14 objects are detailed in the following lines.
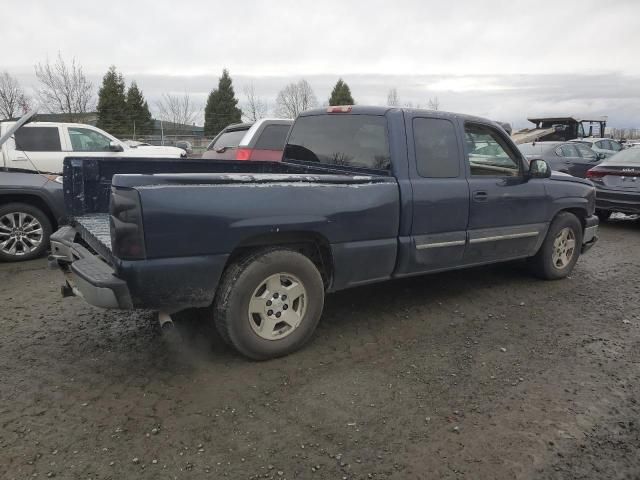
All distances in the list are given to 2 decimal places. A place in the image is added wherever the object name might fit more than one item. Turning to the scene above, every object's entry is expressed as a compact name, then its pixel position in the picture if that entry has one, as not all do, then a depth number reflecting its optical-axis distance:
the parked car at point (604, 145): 14.35
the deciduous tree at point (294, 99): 44.75
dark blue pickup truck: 2.96
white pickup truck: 8.32
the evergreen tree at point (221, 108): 40.22
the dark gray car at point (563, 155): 11.33
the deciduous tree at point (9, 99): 32.22
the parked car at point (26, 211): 6.06
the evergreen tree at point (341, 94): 41.72
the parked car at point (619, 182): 8.73
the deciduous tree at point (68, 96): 31.58
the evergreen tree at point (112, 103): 34.09
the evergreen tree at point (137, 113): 35.82
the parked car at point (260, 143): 8.28
